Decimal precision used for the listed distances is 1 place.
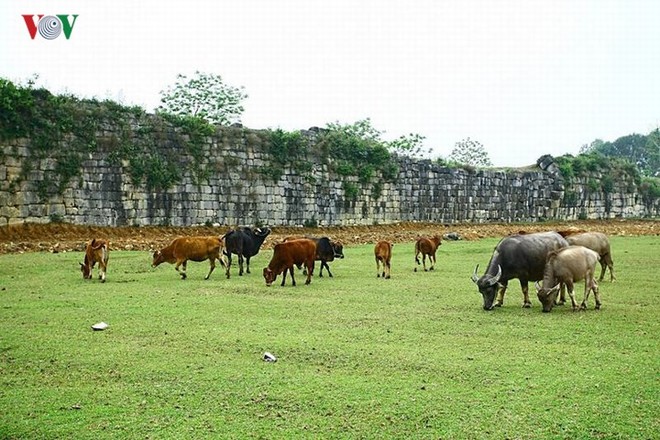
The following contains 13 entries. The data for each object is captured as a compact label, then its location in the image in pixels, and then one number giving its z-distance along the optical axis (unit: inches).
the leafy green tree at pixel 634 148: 2871.6
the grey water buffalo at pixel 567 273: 378.3
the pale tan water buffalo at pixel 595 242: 486.9
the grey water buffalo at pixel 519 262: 404.8
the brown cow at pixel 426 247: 585.9
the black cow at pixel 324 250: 549.3
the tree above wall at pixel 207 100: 1355.8
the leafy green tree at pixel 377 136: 1517.3
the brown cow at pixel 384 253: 540.1
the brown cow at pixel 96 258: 492.7
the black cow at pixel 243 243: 555.8
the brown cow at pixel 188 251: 507.5
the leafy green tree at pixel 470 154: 2230.4
